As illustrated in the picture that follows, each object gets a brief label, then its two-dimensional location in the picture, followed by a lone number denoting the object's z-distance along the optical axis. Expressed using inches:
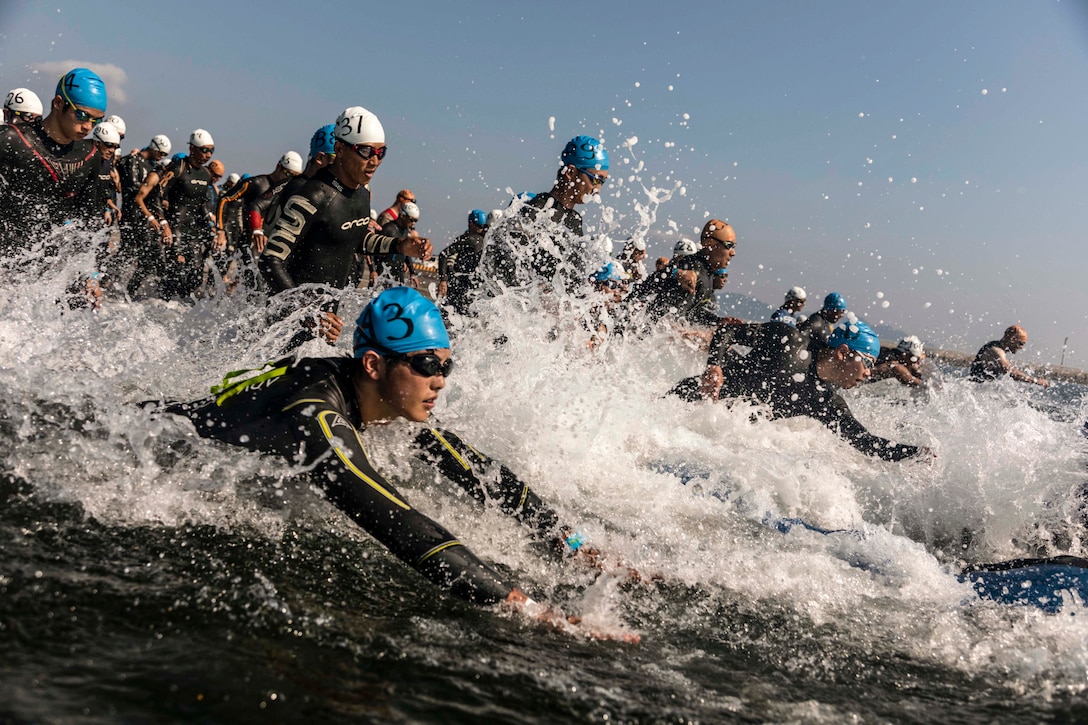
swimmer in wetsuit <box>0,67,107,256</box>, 213.2
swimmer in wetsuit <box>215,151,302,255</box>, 341.1
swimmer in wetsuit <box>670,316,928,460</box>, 273.1
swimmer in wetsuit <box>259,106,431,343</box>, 191.5
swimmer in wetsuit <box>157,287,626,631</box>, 104.2
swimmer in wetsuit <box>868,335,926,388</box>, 378.0
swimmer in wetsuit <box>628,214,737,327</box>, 317.4
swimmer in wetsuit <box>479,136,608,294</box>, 240.2
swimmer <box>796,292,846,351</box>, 288.4
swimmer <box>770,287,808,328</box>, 462.9
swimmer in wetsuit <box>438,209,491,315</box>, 268.2
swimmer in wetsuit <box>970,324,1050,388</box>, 450.9
